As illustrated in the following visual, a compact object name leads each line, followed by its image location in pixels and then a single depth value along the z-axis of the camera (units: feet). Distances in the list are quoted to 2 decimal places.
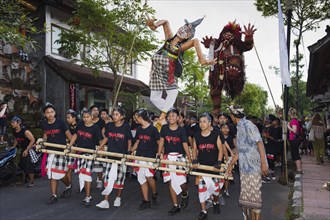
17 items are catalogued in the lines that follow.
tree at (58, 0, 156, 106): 39.52
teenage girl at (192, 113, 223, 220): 15.49
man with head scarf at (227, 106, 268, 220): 12.78
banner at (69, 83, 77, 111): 45.39
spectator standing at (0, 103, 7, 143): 30.16
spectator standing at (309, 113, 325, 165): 32.32
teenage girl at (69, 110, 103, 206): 18.22
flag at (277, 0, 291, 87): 22.84
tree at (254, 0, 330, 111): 52.54
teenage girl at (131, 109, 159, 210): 17.13
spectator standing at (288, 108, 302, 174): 25.93
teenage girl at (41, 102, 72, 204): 17.97
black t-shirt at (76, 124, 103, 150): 18.52
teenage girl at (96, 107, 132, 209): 16.97
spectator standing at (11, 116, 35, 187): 21.76
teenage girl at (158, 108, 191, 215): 16.24
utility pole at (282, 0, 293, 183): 24.16
